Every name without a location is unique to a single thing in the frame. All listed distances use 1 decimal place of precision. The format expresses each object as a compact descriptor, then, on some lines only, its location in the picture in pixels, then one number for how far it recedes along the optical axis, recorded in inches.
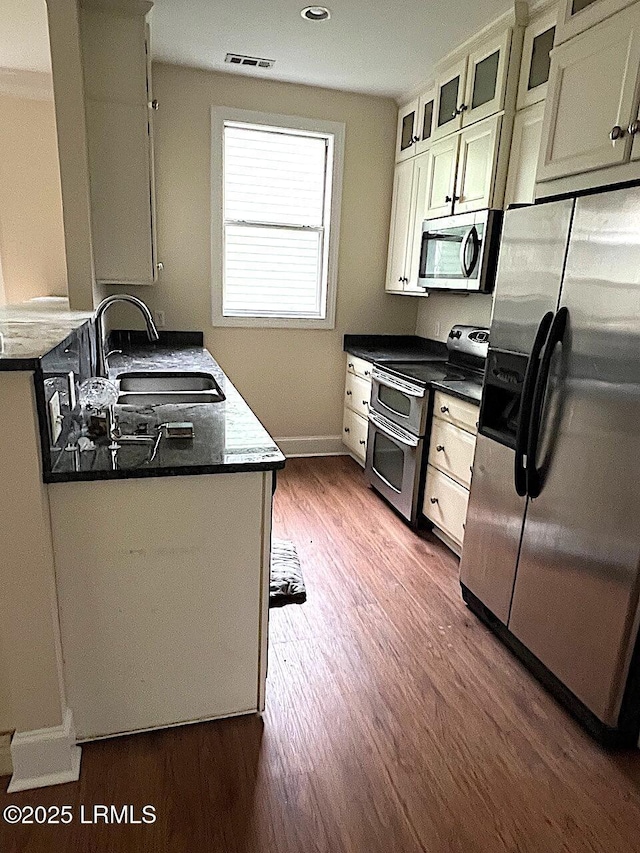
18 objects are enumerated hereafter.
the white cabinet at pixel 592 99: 65.2
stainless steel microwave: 111.1
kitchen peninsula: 53.8
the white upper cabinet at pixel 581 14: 67.0
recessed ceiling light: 103.4
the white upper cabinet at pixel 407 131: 145.4
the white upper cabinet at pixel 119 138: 100.0
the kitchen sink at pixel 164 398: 98.1
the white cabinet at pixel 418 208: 137.8
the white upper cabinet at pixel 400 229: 149.9
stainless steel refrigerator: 61.9
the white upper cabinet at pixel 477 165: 107.9
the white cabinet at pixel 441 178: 123.1
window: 149.0
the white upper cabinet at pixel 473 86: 104.2
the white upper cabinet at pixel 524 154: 98.2
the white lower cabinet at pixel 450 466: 104.3
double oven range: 118.8
